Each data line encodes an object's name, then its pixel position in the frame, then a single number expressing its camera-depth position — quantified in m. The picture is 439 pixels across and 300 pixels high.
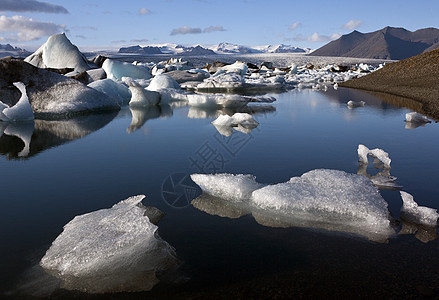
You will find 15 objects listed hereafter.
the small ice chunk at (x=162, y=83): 11.43
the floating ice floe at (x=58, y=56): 15.55
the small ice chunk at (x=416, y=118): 6.39
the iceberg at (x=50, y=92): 7.46
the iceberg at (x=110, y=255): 1.76
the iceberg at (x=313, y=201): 2.32
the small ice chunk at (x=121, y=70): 15.23
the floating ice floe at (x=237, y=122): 5.94
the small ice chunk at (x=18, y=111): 6.49
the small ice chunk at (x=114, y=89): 9.02
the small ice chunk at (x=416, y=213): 2.35
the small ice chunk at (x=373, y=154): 3.58
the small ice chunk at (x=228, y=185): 2.73
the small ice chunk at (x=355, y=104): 8.96
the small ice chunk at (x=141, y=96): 8.82
